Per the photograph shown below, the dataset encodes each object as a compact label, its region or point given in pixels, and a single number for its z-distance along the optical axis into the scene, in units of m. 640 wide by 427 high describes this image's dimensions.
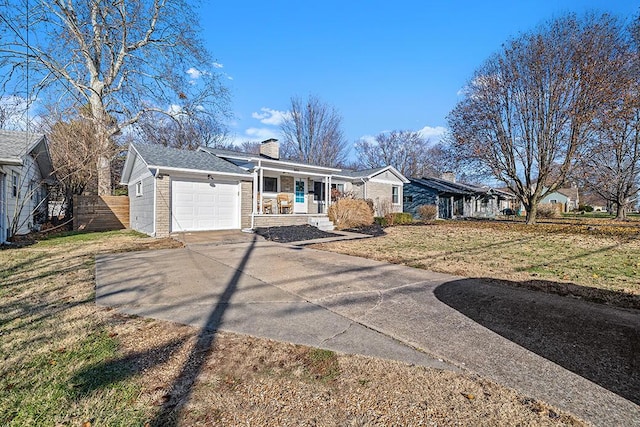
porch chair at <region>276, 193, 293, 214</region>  16.50
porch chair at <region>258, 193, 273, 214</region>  16.03
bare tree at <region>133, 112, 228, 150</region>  20.58
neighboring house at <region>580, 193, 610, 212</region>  62.12
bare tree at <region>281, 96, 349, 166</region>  32.78
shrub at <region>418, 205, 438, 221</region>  24.22
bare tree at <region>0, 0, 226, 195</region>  15.76
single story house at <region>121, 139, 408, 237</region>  11.82
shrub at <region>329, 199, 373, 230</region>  15.61
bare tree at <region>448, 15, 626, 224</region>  14.56
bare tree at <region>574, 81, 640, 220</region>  14.40
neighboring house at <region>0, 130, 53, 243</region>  10.08
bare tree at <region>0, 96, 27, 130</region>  14.02
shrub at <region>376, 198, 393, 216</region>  21.25
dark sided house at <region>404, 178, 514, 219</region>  26.28
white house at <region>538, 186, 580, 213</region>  57.88
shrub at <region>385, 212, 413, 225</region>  19.24
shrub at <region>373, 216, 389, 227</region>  18.31
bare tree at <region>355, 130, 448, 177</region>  44.16
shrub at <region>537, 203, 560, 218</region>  30.16
